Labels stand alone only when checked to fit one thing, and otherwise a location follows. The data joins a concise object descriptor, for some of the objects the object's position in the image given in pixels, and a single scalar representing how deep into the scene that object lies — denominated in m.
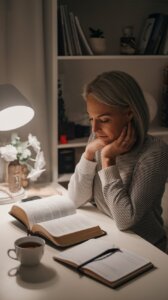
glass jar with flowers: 2.20
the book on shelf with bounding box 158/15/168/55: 2.73
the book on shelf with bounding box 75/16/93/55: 2.45
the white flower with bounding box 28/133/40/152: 2.32
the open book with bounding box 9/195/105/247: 1.63
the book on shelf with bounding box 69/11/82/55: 2.43
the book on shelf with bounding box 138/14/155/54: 2.71
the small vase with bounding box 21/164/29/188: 2.30
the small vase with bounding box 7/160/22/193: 2.19
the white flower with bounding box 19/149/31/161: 2.25
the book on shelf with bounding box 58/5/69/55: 2.40
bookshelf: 2.68
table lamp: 1.97
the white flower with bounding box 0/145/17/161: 2.19
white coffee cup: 1.42
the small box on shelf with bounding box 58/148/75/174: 2.64
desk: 1.28
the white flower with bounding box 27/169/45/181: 2.30
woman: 1.73
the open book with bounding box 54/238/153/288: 1.37
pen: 1.42
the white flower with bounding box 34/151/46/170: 2.35
